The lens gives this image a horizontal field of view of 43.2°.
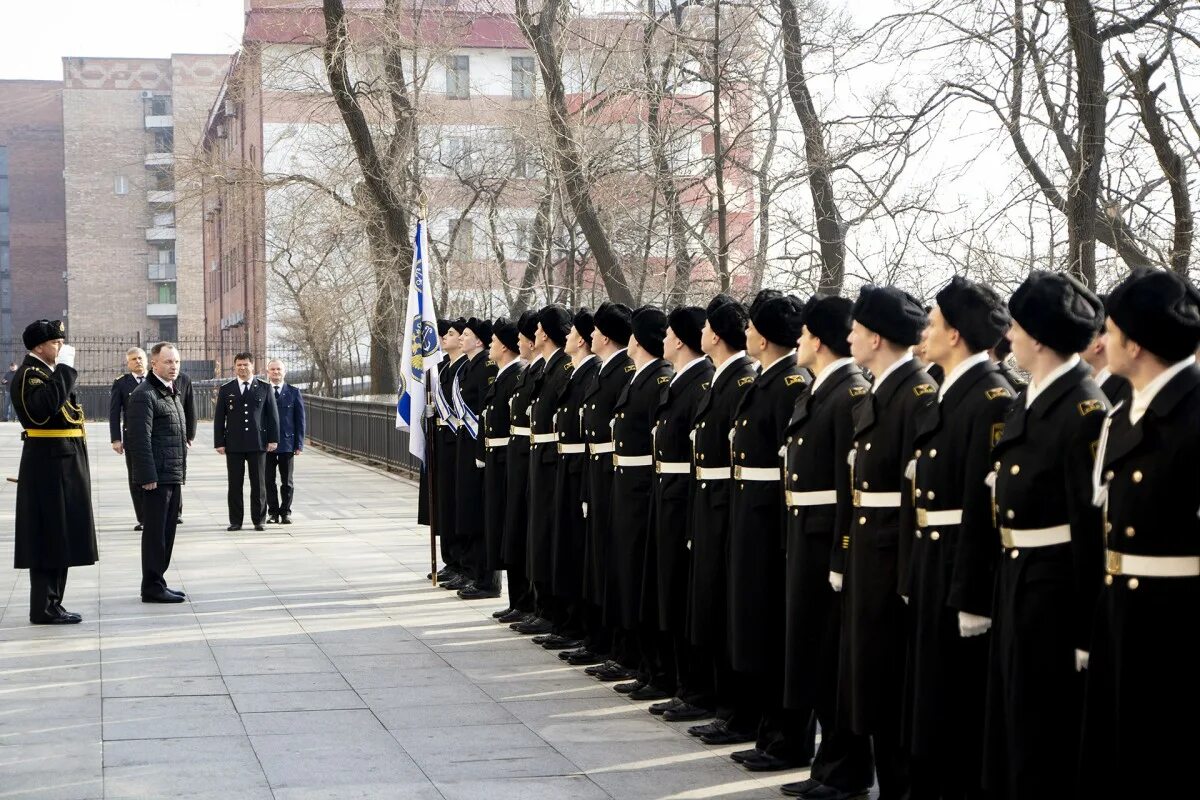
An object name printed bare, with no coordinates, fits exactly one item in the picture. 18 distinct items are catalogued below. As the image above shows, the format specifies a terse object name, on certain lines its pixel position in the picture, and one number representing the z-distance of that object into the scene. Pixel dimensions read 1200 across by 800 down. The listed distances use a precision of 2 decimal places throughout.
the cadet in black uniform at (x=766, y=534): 7.05
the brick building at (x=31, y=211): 80.50
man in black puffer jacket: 12.12
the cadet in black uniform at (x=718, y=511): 7.49
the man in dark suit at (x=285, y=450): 18.53
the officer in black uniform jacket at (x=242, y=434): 17.84
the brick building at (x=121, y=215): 74.81
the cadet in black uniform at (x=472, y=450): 12.12
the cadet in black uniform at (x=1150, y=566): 4.47
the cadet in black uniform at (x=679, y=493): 8.02
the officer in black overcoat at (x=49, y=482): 11.06
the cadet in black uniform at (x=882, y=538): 5.92
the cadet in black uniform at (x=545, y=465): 10.02
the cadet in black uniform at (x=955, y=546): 5.31
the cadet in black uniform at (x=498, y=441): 11.35
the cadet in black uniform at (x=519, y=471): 10.66
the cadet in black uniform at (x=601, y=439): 9.07
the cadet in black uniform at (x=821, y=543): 6.45
